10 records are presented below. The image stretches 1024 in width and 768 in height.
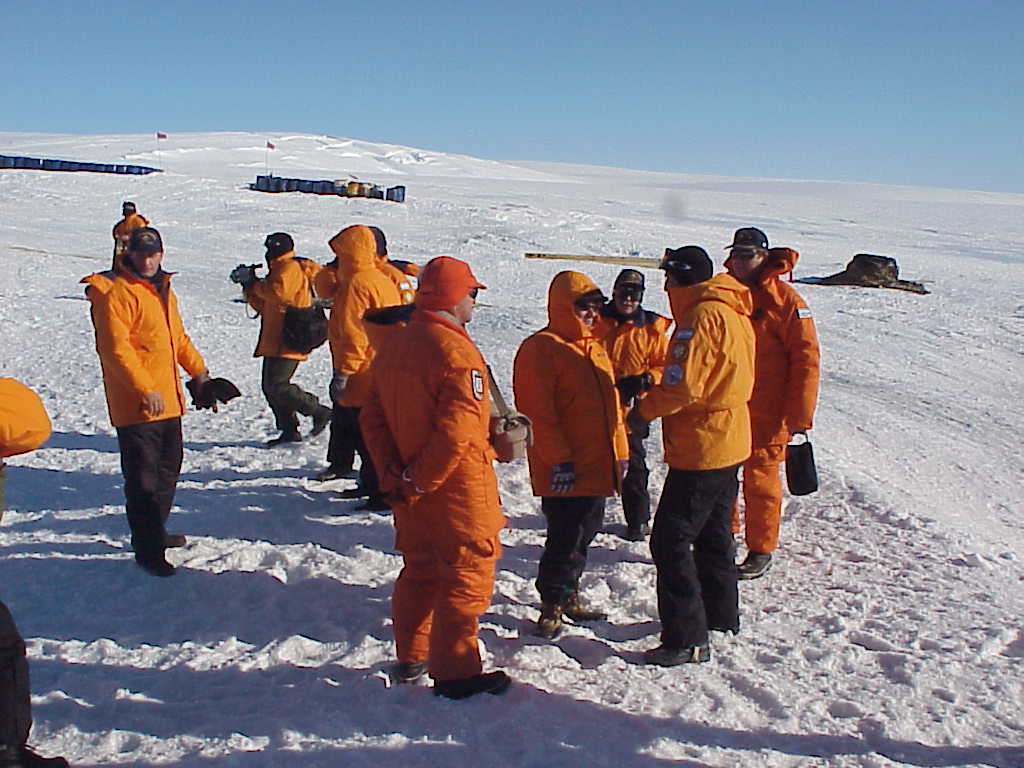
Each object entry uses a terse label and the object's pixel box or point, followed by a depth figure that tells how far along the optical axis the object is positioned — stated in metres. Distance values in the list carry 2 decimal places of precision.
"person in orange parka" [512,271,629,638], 4.04
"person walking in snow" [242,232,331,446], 6.81
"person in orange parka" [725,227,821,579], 4.59
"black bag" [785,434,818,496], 4.84
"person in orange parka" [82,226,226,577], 4.58
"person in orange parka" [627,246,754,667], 3.66
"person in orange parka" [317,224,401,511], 5.61
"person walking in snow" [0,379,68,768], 2.95
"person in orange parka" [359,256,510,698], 3.34
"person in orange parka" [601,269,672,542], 4.91
